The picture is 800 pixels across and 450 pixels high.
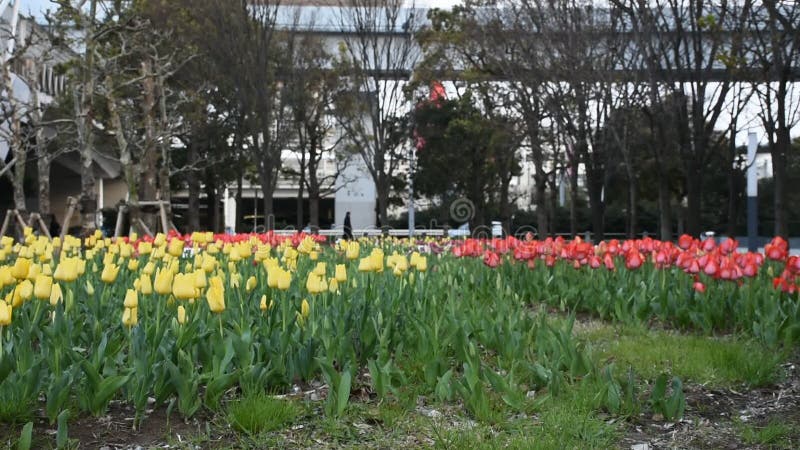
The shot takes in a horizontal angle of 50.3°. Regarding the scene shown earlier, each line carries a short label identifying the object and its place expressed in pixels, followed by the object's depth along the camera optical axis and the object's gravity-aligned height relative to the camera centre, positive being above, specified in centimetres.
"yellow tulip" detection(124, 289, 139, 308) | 389 -34
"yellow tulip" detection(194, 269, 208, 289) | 433 -28
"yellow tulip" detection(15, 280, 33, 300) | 404 -30
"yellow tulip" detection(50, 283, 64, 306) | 412 -34
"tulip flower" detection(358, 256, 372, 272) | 542 -28
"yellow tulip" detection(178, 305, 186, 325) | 395 -43
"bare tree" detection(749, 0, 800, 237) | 1295 +239
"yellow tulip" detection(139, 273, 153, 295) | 429 -31
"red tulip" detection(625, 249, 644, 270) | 690 -34
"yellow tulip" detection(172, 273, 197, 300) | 409 -31
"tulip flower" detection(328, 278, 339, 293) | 492 -36
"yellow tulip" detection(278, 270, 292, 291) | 449 -31
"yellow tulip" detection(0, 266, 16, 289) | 439 -26
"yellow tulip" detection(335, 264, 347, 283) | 493 -30
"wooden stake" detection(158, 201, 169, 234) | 1473 +8
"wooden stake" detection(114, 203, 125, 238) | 1346 +12
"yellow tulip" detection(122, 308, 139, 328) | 395 -43
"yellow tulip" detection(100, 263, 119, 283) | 486 -28
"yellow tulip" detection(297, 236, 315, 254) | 732 -20
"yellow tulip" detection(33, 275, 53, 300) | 410 -30
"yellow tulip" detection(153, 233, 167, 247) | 805 -15
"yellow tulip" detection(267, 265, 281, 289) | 456 -29
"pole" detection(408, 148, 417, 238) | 2963 +139
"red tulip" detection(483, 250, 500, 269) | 743 -34
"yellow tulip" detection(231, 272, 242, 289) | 511 -34
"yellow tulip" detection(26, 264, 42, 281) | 470 -26
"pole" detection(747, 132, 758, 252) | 1753 +60
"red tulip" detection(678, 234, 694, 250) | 729 -20
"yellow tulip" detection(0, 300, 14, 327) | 359 -38
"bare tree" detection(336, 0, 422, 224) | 2116 +412
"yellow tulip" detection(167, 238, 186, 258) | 630 -18
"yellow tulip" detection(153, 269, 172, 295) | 419 -29
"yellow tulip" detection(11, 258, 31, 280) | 451 -23
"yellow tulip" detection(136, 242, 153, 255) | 733 -21
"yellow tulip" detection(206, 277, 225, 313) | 397 -35
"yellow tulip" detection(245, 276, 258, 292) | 485 -34
